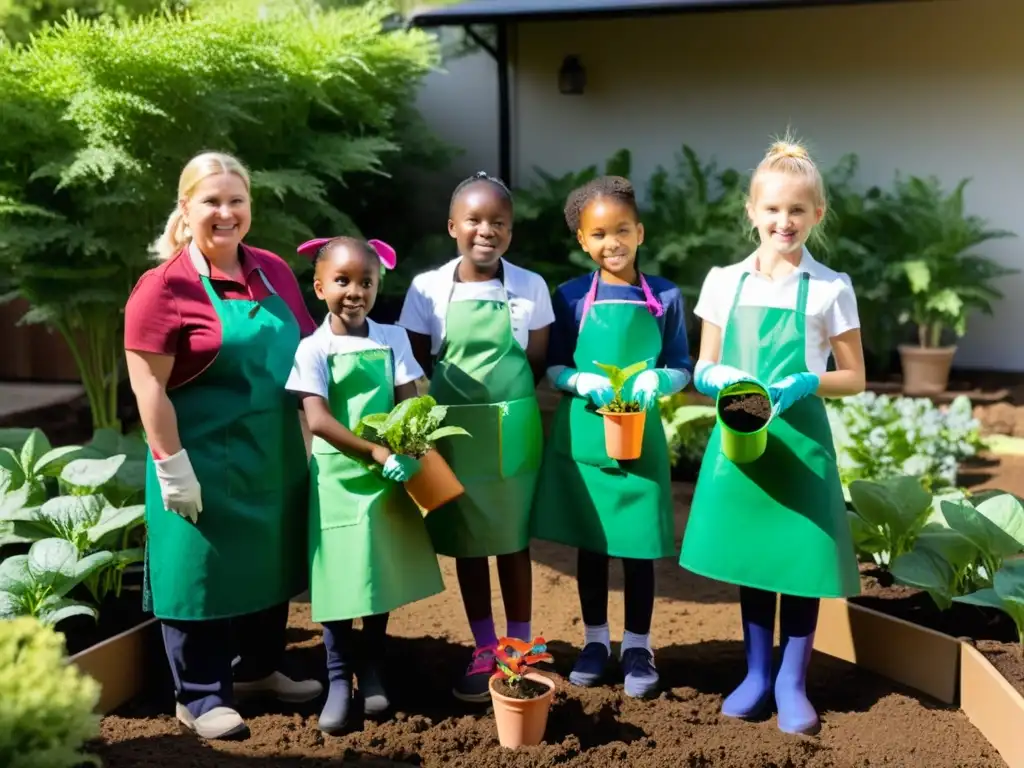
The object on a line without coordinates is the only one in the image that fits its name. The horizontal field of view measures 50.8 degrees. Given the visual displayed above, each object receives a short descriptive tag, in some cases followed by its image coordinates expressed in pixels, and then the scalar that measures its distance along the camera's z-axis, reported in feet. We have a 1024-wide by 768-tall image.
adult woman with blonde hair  10.19
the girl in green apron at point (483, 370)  11.18
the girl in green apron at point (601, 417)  11.31
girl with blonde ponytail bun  10.77
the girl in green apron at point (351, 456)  10.39
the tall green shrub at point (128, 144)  20.77
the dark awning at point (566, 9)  27.66
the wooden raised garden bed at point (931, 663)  10.62
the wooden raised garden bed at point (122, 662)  11.28
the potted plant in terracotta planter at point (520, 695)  10.29
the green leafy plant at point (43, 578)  11.14
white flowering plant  19.03
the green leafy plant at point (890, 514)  13.32
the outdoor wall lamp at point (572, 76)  31.09
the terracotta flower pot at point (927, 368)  27.86
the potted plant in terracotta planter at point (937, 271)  27.73
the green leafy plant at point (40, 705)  7.01
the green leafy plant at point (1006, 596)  11.35
